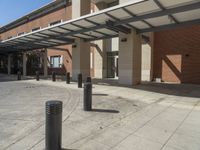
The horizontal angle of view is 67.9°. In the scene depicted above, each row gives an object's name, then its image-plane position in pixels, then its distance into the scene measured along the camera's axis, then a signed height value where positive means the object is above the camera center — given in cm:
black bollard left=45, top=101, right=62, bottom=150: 284 -105
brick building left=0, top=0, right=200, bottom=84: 1212 +150
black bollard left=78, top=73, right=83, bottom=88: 966 -67
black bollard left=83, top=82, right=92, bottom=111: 510 -103
